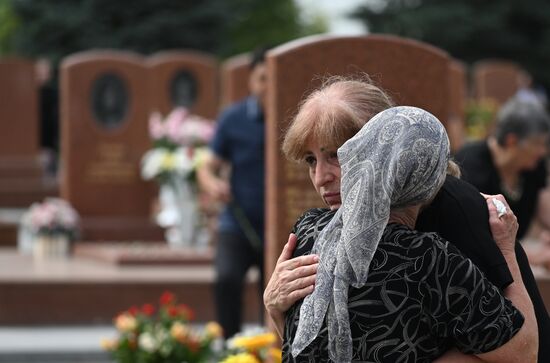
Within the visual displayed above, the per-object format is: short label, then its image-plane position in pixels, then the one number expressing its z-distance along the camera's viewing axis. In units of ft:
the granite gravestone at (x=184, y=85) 71.38
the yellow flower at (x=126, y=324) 31.24
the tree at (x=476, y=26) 145.48
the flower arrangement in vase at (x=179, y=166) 57.20
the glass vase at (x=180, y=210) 58.02
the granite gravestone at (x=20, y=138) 82.01
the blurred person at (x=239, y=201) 33.05
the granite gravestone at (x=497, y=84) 110.06
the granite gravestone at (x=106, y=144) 62.62
